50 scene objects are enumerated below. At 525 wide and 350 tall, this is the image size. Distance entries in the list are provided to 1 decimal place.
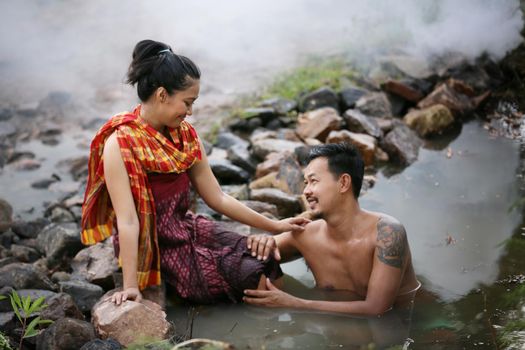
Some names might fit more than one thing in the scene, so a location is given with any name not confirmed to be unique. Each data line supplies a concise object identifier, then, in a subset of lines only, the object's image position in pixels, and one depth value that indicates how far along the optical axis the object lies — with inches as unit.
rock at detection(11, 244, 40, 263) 189.3
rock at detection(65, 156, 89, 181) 265.1
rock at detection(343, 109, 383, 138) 266.5
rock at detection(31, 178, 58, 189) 257.9
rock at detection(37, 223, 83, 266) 187.8
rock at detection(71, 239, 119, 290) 166.4
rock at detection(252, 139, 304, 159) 249.3
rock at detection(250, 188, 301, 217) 212.7
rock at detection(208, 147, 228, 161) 251.9
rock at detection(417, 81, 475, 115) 287.4
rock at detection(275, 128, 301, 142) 270.2
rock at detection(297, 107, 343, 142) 265.4
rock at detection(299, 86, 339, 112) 292.5
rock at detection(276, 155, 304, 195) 225.0
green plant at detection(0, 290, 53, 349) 120.6
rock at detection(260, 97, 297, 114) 290.8
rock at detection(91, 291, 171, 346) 130.1
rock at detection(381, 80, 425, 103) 299.7
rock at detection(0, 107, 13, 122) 317.4
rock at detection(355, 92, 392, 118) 285.6
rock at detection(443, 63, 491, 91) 307.1
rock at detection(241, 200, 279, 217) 205.9
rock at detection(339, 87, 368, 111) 293.9
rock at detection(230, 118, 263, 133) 282.4
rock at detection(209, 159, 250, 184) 234.7
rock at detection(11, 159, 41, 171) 273.6
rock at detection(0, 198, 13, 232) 204.8
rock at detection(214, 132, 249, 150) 264.5
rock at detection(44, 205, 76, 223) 220.3
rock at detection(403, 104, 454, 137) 278.1
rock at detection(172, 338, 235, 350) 81.7
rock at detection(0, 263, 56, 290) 155.5
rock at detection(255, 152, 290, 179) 230.7
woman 139.3
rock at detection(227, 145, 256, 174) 243.1
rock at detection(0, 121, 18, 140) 300.5
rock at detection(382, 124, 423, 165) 255.6
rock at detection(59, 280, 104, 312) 156.3
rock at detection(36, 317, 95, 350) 125.8
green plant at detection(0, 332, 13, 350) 119.0
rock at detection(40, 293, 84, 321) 140.0
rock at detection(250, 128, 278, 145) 265.5
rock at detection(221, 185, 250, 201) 216.8
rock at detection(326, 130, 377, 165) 250.5
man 142.6
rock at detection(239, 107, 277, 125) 283.0
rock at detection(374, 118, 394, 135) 272.2
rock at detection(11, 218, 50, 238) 208.5
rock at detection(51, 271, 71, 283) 174.4
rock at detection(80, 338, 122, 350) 119.6
